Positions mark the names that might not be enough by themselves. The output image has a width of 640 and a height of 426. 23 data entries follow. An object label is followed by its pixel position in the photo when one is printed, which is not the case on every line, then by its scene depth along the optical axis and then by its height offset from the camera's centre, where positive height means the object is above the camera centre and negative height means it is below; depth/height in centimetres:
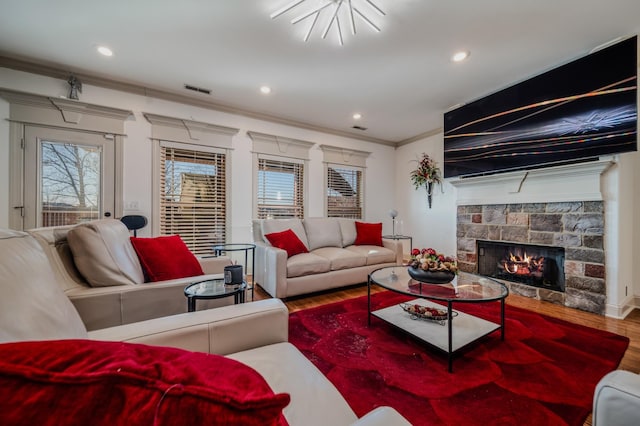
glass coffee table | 170 -85
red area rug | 130 -101
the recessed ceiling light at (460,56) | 257 +168
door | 278 +41
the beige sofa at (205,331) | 61 -45
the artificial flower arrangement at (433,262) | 198 -39
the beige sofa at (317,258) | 285 -57
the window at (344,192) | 490 +44
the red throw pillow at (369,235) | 391 -34
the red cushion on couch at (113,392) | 30 -23
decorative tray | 200 -83
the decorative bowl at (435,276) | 197 -50
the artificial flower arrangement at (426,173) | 466 +79
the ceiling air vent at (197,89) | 327 +166
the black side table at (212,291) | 140 -47
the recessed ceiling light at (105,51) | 253 +167
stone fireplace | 254 -31
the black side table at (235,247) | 352 -52
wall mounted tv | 231 +110
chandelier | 196 +167
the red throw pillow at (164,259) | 172 -34
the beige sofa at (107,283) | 135 -43
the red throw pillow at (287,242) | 317 -37
